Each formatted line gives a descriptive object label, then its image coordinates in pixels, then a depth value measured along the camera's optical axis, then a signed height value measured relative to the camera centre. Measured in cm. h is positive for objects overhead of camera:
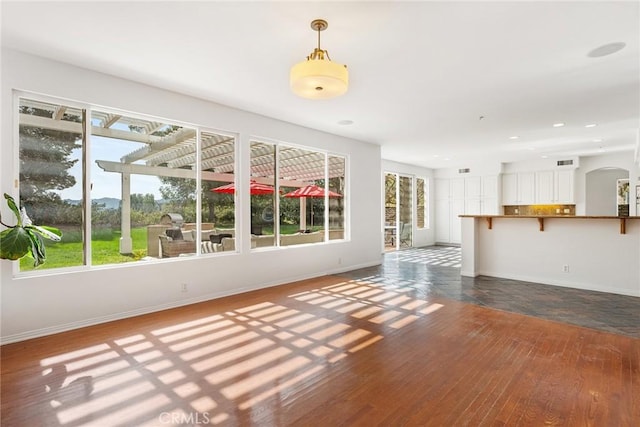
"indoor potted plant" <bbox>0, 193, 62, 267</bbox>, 292 -22
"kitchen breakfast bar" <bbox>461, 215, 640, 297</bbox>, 504 -65
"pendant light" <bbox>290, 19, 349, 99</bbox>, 254 +112
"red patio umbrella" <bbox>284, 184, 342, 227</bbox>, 645 +46
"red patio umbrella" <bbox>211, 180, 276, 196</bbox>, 515 +44
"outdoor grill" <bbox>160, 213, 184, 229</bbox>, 456 -8
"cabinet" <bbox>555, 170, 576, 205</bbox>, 915 +77
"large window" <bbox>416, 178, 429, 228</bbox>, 1146 +40
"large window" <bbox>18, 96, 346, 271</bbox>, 361 +40
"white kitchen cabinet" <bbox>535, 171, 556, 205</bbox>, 948 +78
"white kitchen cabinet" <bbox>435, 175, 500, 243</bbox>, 1049 +44
